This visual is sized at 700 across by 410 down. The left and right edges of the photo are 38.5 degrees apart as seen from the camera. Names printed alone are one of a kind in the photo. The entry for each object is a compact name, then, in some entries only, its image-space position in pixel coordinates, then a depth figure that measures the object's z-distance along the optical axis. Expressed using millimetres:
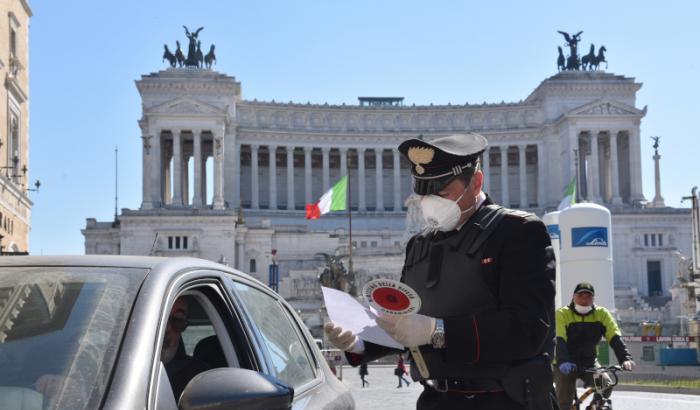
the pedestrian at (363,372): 27461
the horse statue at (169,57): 93638
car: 3283
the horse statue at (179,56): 94188
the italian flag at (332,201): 64938
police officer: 4754
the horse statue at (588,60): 98375
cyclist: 11102
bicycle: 10984
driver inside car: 4859
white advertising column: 28203
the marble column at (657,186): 87562
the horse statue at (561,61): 100750
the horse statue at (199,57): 95312
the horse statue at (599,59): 98500
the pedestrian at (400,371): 26891
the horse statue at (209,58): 95312
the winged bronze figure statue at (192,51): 94750
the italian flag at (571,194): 46559
